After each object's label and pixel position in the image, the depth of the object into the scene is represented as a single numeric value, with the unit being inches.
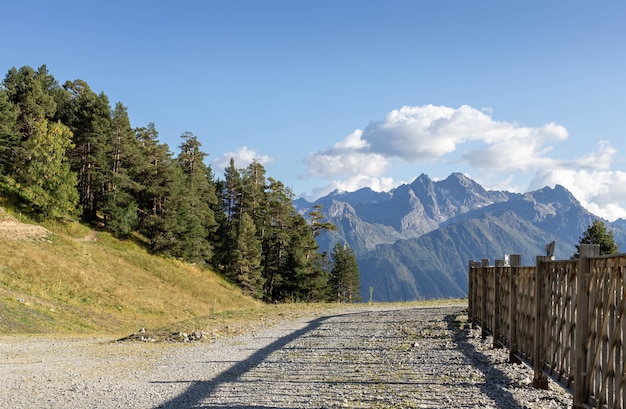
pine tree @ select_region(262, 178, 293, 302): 2716.5
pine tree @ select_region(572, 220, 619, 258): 1578.4
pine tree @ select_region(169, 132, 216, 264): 2140.7
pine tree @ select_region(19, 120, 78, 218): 1784.0
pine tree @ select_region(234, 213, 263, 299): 2325.3
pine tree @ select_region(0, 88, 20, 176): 1875.0
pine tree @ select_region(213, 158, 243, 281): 2650.1
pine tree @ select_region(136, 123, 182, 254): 2058.3
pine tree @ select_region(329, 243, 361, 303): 3026.6
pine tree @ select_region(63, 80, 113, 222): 2110.7
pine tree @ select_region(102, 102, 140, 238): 2001.7
